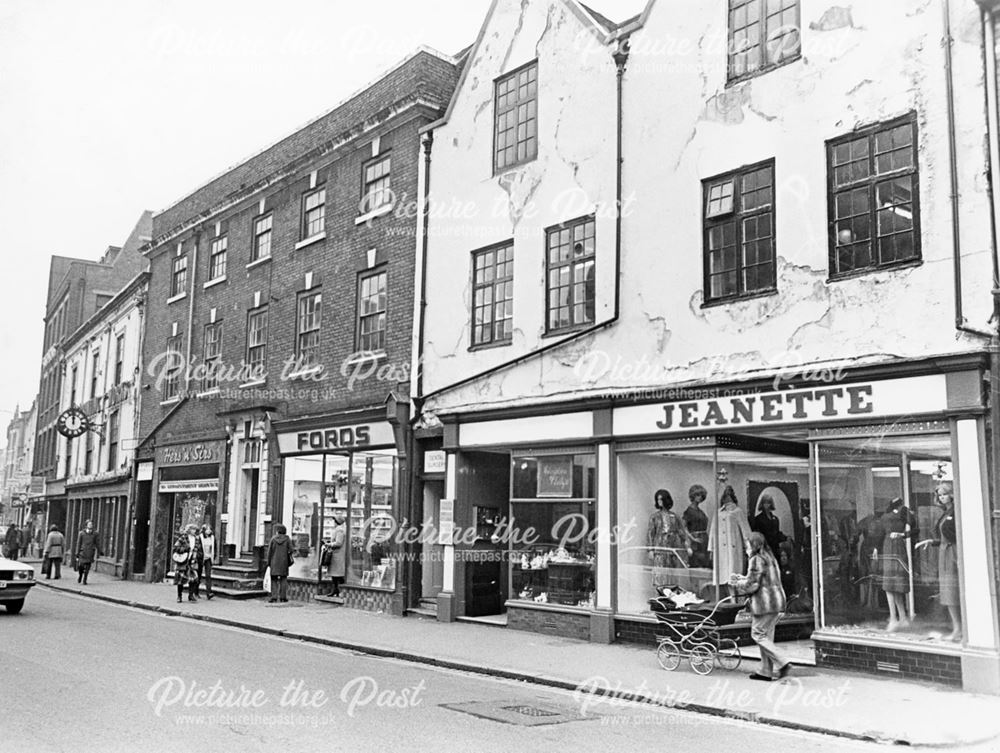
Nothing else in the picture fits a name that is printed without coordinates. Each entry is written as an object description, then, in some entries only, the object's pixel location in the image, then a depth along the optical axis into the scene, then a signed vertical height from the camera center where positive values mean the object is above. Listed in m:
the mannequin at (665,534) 14.23 -0.19
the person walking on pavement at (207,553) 22.02 -0.92
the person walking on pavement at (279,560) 20.41 -0.96
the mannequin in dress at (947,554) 10.75 -0.31
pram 11.48 -1.46
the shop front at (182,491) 25.02 +0.60
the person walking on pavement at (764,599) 10.91 -0.85
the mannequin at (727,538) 13.78 -0.23
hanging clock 34.41 +3.15
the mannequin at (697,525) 13.95 -0.05
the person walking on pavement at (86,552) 27.19 -1.15
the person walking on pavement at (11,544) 38.03 -1.33
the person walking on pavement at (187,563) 21.39 -1.11
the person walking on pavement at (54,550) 28.53 -1.16
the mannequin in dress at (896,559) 11.41 -0.40
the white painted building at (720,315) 11.10 +2.91
